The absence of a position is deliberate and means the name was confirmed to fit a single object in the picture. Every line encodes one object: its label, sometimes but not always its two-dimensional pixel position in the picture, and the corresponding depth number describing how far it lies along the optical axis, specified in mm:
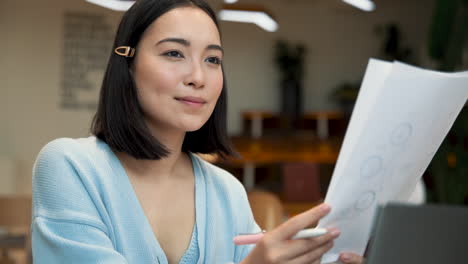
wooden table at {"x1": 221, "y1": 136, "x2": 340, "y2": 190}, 8914
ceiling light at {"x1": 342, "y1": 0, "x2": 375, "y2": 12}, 6717
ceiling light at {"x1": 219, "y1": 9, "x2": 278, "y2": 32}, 6938
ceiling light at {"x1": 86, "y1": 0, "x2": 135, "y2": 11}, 6117
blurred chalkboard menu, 8875
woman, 1096
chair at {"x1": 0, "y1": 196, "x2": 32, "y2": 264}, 3529
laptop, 679
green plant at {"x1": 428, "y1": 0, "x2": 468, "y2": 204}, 6383
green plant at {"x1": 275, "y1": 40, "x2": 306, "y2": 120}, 9508
